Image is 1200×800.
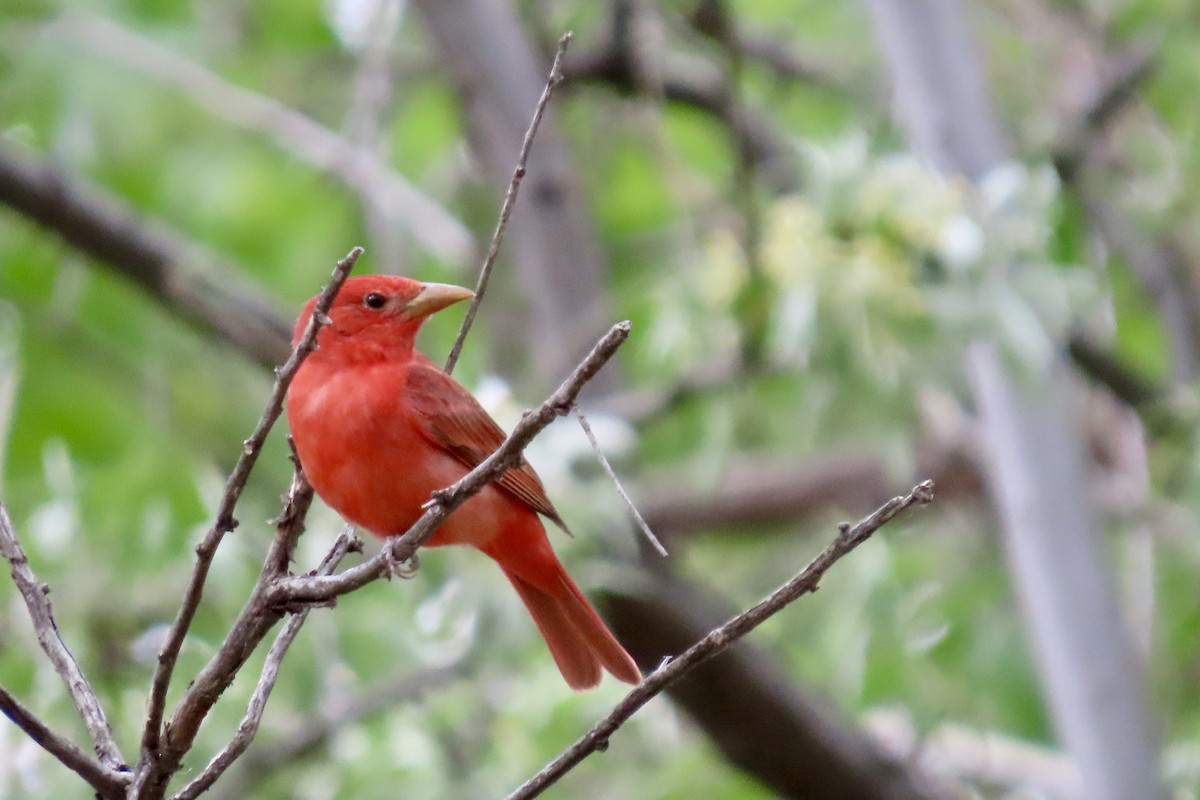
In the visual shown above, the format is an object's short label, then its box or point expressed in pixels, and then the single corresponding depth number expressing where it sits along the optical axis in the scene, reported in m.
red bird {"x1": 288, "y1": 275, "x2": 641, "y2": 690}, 7.41
